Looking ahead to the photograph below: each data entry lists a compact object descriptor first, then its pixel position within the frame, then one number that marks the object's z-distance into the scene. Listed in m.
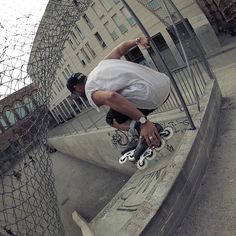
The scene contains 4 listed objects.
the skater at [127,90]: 2.58
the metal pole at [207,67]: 4.98
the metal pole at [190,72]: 4.01
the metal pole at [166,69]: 3.41
